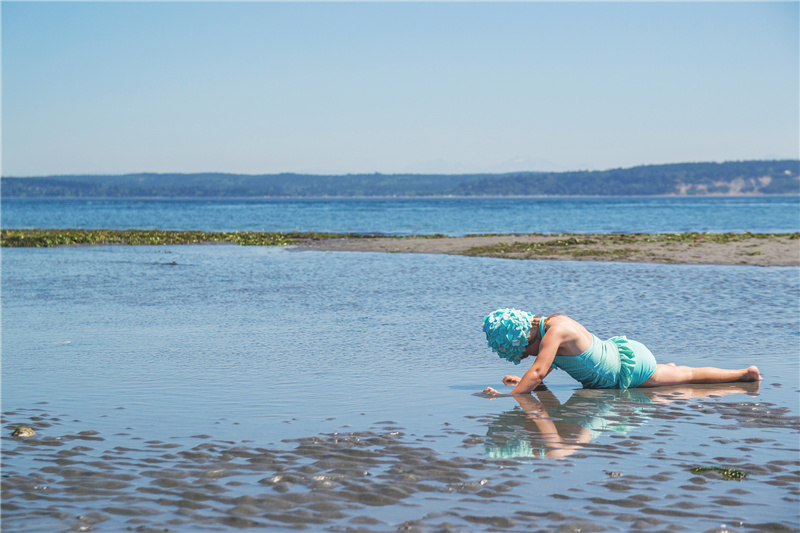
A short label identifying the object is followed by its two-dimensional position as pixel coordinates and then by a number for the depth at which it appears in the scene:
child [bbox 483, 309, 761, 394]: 7.75
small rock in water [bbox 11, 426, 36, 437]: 6.44
